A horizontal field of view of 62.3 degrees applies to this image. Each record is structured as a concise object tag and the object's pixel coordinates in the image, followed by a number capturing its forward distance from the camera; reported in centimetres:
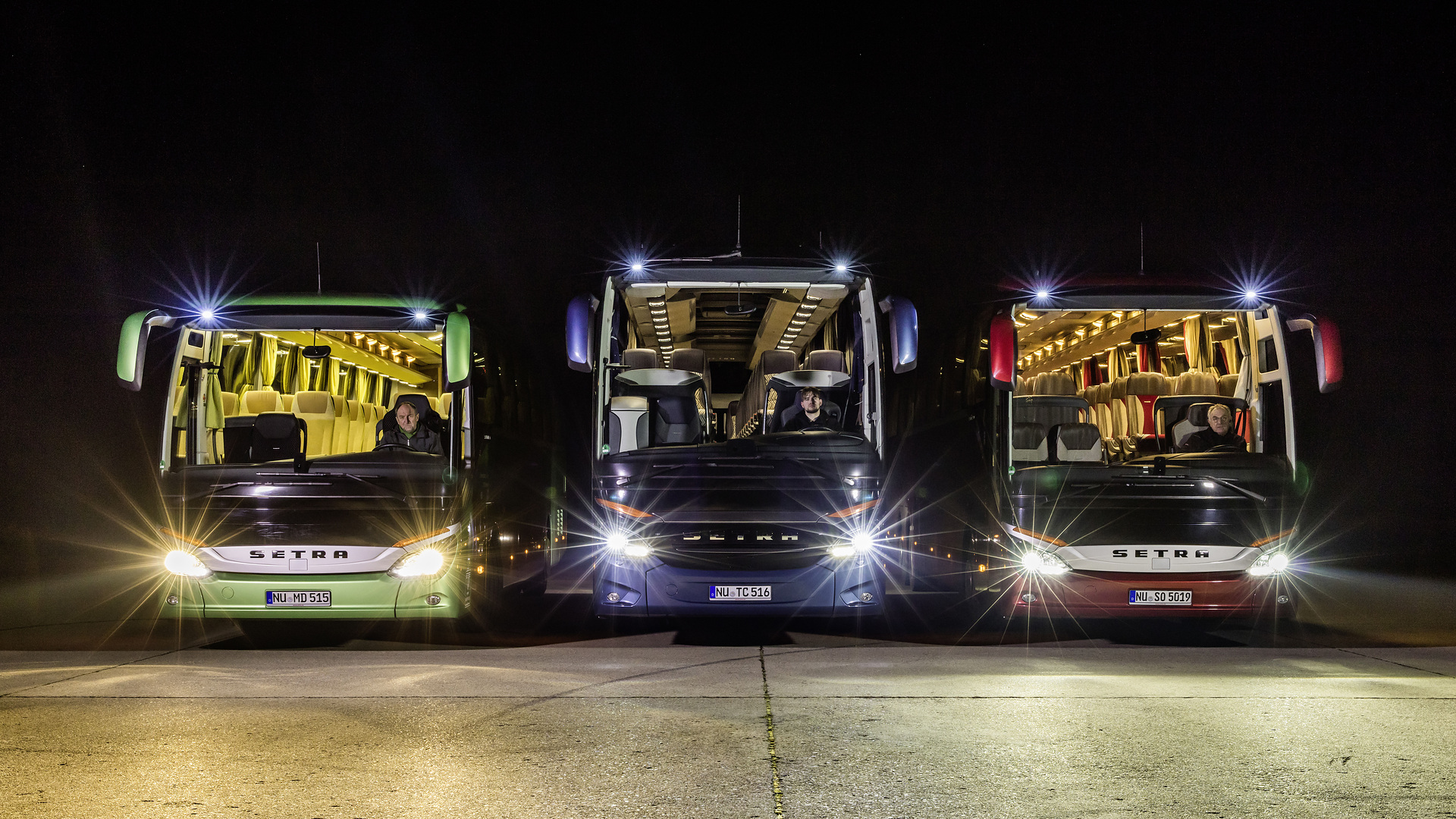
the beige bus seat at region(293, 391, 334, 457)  1022
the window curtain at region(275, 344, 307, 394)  1041
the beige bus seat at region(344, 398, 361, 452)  1043
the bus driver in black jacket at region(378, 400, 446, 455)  966
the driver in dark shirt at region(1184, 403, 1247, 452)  982
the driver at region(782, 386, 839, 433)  988
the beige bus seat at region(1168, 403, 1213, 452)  999
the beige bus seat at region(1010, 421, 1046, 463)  970
